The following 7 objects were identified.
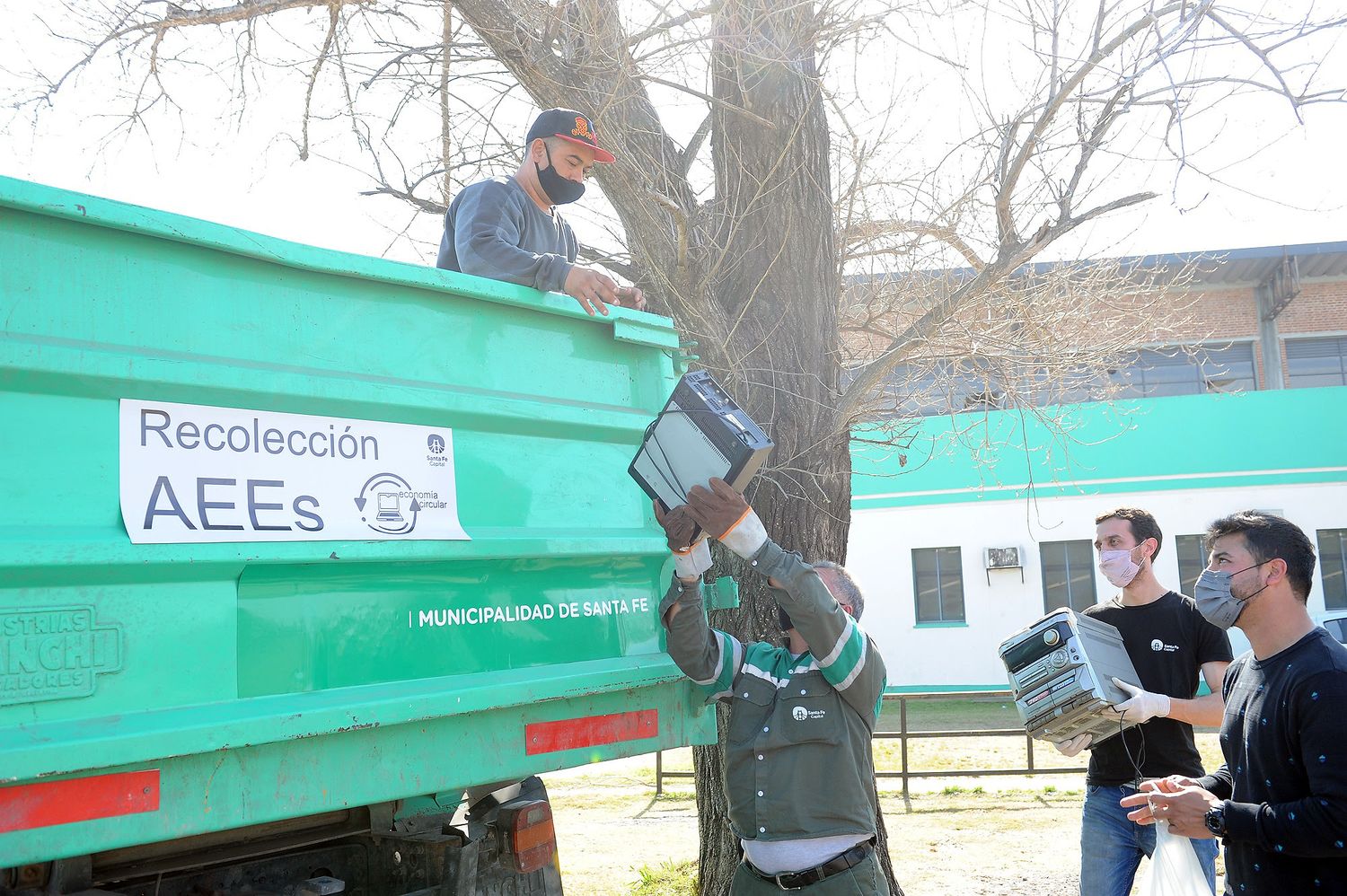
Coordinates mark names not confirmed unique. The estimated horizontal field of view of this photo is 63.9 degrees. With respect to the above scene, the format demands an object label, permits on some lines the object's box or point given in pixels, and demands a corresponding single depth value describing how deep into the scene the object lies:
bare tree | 4.66
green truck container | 2.02
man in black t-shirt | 3.92
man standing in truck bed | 3.08
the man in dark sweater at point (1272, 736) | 2.66
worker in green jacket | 3.05
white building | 17.89
